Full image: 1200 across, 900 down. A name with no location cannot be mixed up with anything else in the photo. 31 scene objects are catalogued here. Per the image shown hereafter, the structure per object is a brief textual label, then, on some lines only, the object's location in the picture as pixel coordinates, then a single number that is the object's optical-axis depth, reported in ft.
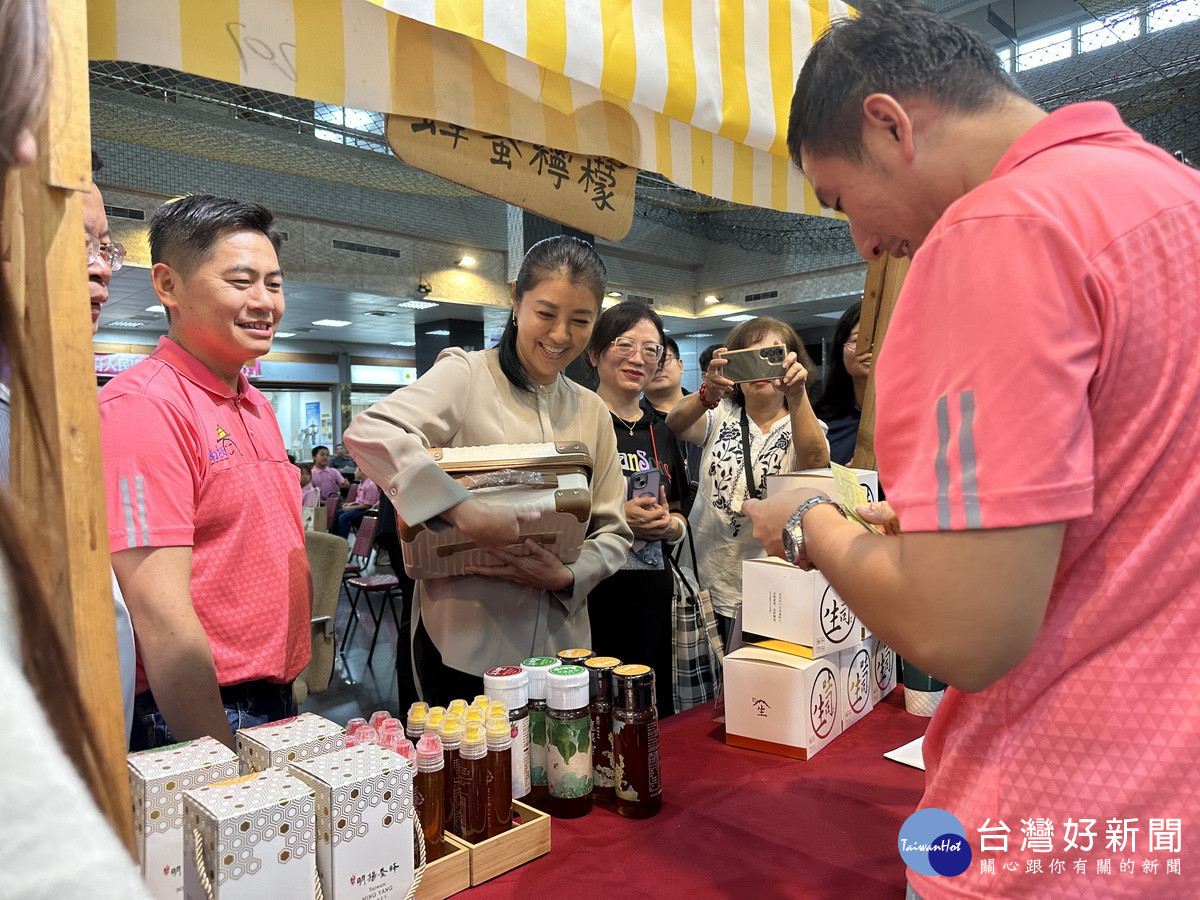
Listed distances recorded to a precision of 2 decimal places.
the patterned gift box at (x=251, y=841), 2.53
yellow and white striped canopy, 3.90
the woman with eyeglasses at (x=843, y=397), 9.07
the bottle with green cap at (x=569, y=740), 4.02
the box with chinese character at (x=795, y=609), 5.20
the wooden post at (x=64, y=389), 1.71
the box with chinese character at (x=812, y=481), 5.56
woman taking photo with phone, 8.23
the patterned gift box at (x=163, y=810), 2.69
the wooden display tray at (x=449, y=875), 3.28
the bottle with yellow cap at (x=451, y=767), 3.58
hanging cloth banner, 4.66
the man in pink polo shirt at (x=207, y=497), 3.99
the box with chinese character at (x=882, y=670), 5.96
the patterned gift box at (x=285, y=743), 3.12
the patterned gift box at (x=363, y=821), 2.83
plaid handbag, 7.49
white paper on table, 4.75
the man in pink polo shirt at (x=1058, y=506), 1.97
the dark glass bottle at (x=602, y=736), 4.16
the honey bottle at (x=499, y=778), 3.59
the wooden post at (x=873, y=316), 6.36
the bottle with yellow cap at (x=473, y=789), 3.54
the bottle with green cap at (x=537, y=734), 4.18
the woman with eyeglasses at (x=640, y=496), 7.86
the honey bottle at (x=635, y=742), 4.06
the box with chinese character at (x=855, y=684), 5.45
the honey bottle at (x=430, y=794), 3.36
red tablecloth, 3.50
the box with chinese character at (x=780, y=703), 4.93
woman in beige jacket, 5.20
